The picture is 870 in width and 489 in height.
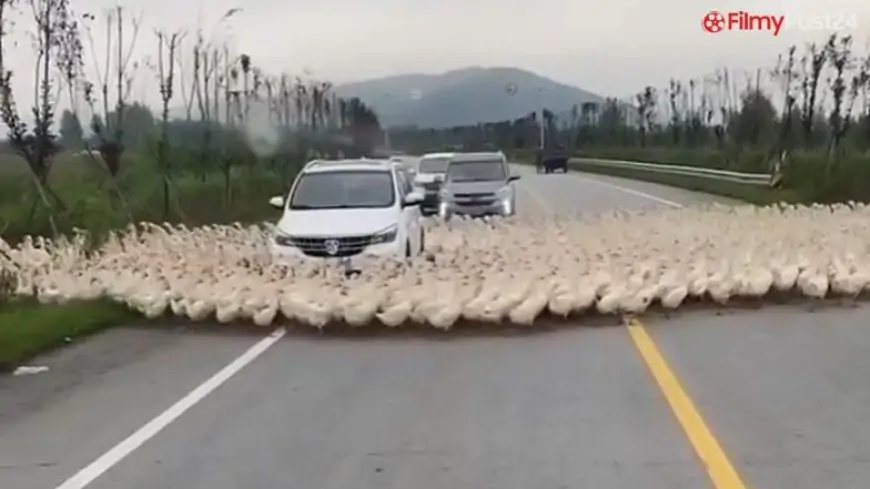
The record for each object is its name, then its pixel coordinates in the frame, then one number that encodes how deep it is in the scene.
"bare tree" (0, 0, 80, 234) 26.11
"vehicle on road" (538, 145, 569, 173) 77.79
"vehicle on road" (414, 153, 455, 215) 36.94
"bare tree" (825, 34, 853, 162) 45.06
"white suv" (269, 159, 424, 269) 18.36
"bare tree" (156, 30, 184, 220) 31.69
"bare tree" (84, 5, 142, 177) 30.27
